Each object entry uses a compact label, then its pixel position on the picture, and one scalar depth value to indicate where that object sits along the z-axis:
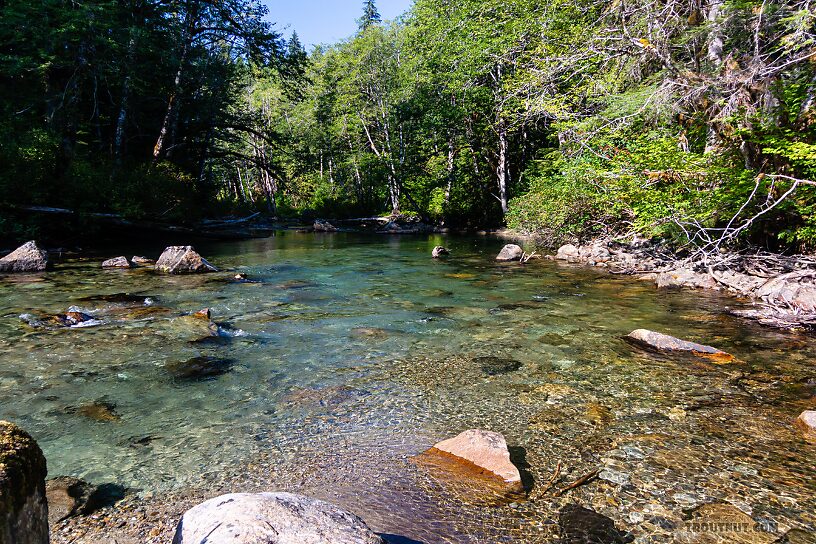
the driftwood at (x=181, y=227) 15.05
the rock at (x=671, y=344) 5.89
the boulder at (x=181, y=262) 12.38
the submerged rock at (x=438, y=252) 16.45
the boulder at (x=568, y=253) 15.65
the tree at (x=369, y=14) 52.78
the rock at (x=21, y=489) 1.58
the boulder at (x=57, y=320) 7.14
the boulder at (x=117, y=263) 13.16
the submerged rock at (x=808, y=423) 3.92
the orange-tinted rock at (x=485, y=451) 3.42
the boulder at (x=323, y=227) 30.55
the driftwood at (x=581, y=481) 3.27
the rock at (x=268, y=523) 2.06
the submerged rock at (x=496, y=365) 5.59
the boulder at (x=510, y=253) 15.33
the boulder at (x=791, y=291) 7.32
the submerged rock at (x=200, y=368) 5.42
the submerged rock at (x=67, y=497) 3.00
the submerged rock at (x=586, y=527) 2.80
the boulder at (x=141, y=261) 13.82
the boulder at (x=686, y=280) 10.35
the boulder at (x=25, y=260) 11.61
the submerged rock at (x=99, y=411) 4.36
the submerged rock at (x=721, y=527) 2.78
